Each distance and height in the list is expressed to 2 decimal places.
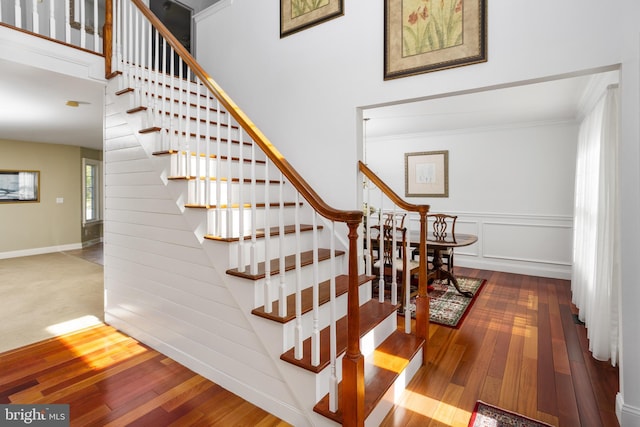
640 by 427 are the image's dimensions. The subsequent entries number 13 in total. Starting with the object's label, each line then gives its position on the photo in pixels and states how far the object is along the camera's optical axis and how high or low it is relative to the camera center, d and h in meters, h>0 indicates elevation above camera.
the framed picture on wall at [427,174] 5.86 +0.51
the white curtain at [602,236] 2.42 -0.27
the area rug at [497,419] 1.85 -1.24
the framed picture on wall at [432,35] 2.18 +1.17
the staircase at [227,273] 1.77 -0.50
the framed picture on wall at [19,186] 6.12 +0.28
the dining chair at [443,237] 4.37 -0.46
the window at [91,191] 7.28 +0.23
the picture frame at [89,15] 4.78 +2.75
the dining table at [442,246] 3.92 -0.52
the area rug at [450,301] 3.34 -1.16
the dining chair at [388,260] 3.83 -0.73
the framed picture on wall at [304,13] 2.81 +1.67
